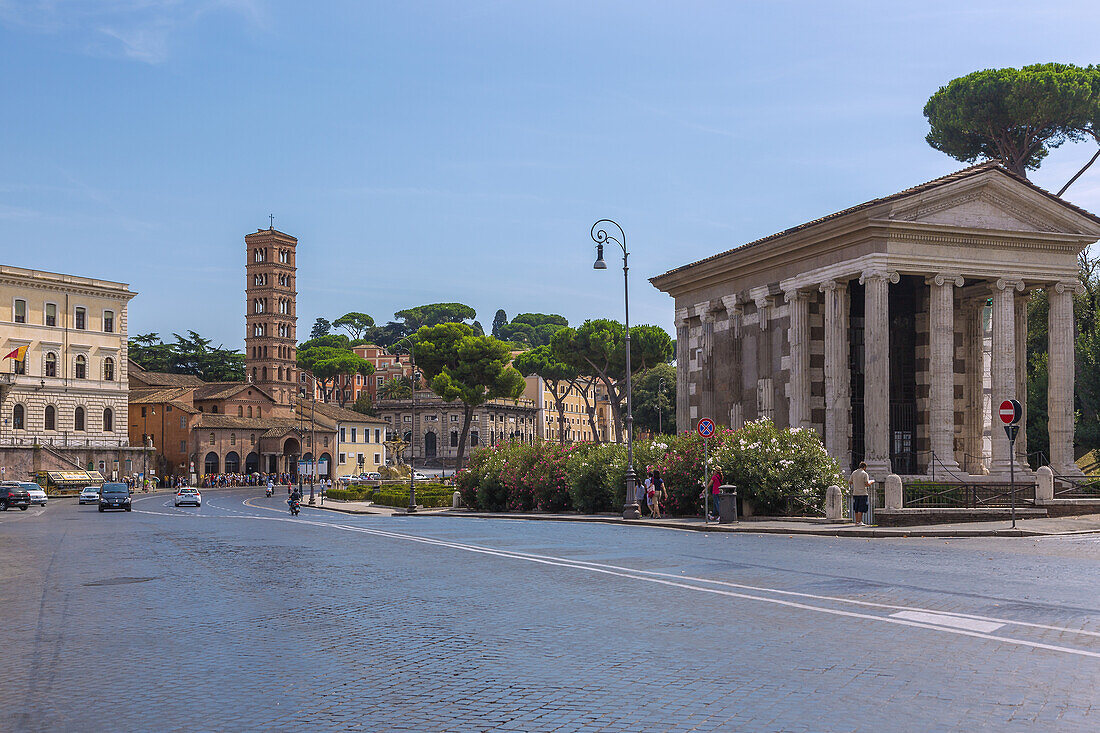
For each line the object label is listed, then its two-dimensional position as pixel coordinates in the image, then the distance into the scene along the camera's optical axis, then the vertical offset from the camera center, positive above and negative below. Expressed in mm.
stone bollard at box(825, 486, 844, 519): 28266 -2193
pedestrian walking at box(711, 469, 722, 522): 31766 -1857
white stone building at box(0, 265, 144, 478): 97188 +5224
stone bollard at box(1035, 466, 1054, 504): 30484 -1799
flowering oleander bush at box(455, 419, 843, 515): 31250 -1699
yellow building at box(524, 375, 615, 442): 167750 +1831
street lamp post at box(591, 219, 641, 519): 34094 -990
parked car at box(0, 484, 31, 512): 59469 -4215
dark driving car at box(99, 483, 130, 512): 54438 -3862
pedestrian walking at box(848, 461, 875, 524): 27562 -1880
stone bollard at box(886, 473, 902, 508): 28297 -1875
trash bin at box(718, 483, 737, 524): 29188 -2256
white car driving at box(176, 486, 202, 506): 64562 -4628
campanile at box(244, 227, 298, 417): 136875 +14368
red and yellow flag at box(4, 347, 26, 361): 90262 +6156
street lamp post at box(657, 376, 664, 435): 102225 +2705
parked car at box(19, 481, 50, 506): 69625 -4717
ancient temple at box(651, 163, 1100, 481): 35500 +3896
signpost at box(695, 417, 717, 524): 30203 -261
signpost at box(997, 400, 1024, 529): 26053 +219
